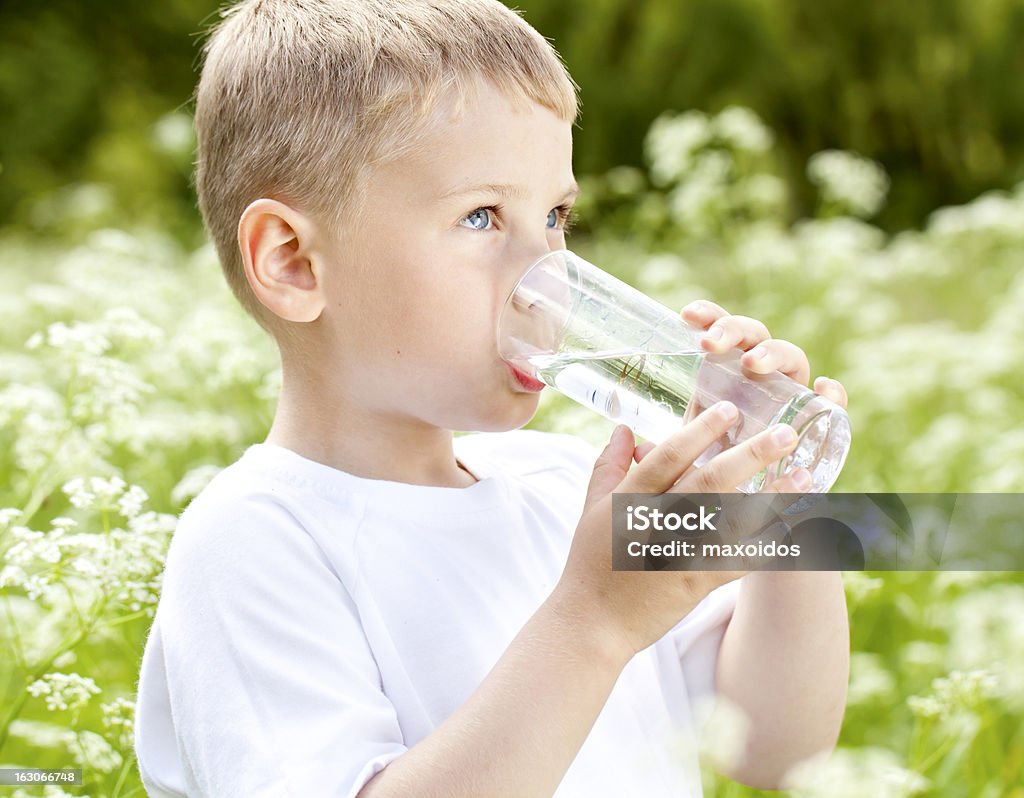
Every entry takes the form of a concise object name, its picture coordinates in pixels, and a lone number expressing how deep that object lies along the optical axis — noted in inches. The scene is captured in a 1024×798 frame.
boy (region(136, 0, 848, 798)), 61.5
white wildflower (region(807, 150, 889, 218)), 135.4
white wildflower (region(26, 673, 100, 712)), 67.6
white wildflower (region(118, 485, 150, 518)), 69.8
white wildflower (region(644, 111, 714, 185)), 131.0
